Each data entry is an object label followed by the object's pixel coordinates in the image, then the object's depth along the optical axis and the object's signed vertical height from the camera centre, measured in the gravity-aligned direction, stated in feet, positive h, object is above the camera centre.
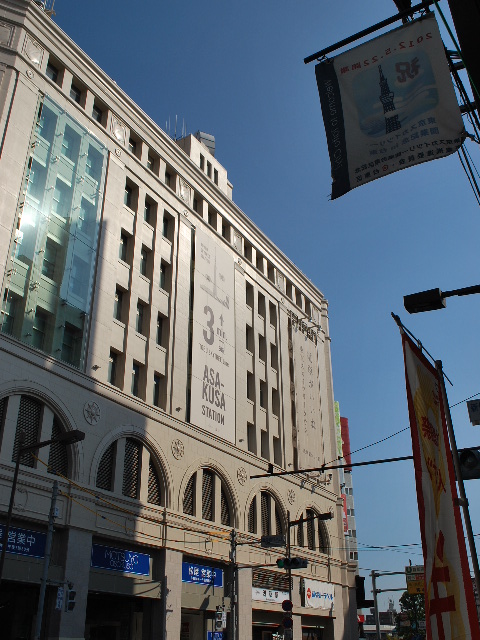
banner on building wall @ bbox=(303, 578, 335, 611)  131.64 +8.66
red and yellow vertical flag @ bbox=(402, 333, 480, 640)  25.86 +4.16
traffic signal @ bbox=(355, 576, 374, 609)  149.18 +9.67
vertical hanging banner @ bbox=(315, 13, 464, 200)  31.68 +26.36
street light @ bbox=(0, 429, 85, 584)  61.26 +19.05
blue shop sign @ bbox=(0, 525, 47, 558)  74.33 +11.72
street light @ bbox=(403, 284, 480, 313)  30.50 +15.28
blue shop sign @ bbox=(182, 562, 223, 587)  100.99 +10.24
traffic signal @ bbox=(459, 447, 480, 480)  31.96 +8.13
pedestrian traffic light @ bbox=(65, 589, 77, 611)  67.92 +4.53
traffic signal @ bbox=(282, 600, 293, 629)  92.22 +3.29
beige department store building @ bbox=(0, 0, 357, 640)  81.71 +39.10
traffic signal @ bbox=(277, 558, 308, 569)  96.27 +10.85
